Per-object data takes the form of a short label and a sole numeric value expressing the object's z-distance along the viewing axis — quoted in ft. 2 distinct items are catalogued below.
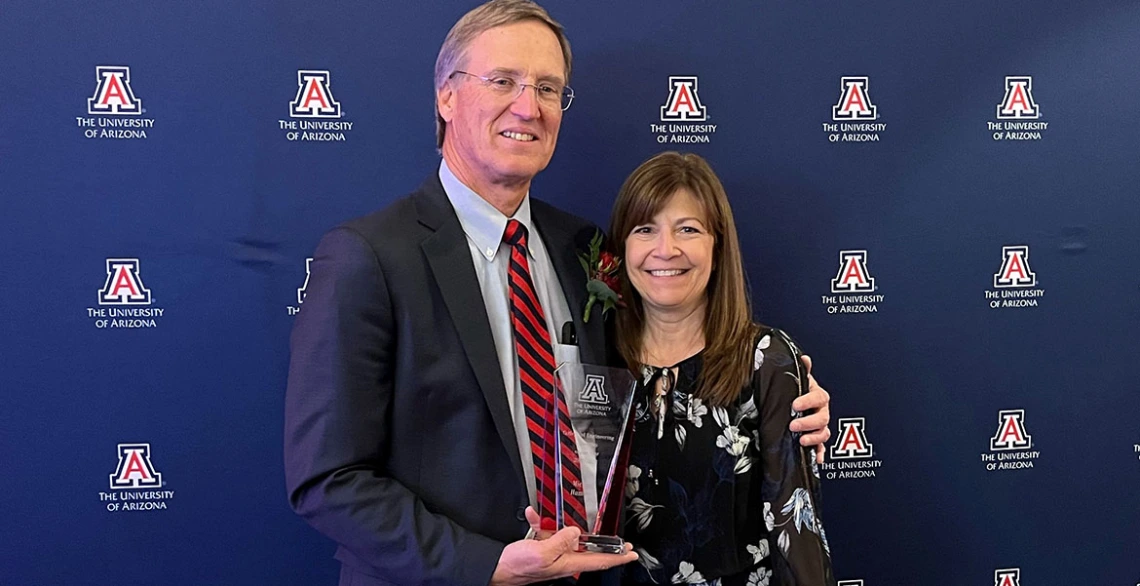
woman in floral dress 6.51
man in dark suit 5.59
